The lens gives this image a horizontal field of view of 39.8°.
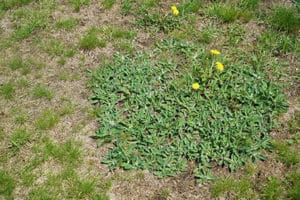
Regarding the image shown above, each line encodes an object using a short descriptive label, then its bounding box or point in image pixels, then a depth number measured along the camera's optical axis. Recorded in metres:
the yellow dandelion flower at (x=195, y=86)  5.05
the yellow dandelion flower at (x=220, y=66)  5.14
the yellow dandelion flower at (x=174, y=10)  6.01
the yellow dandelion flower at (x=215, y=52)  5.29
